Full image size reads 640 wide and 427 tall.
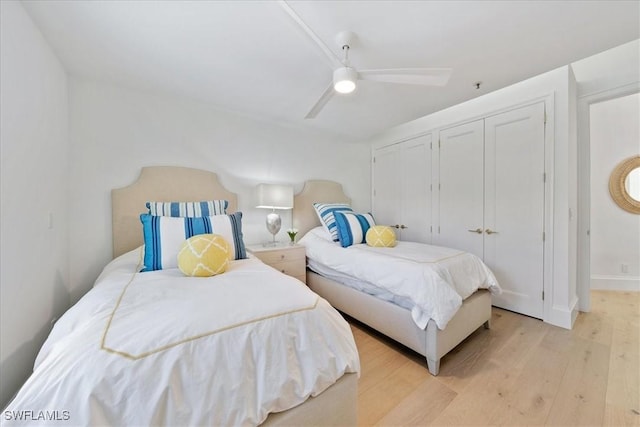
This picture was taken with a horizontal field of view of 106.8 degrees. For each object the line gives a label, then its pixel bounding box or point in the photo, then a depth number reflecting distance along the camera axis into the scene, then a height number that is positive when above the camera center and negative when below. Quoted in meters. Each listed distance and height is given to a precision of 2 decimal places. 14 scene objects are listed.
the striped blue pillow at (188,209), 1.86 +0.02
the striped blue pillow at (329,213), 2.74 -0.03
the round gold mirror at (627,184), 3.07 +0.32
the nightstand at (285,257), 2.46 -0.50
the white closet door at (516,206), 2.33 +0.03
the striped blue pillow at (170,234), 1.54 -0.16
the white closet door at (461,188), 2.74 +0.26
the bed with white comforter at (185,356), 0.65 -0.47
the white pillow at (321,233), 2.78 -0.28
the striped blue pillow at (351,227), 2.59 -0.20
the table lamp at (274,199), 2.64 +0.13
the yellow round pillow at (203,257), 1.39 -0.27
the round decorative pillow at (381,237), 2.44 -0.28
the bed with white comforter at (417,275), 1.60 -0.52
